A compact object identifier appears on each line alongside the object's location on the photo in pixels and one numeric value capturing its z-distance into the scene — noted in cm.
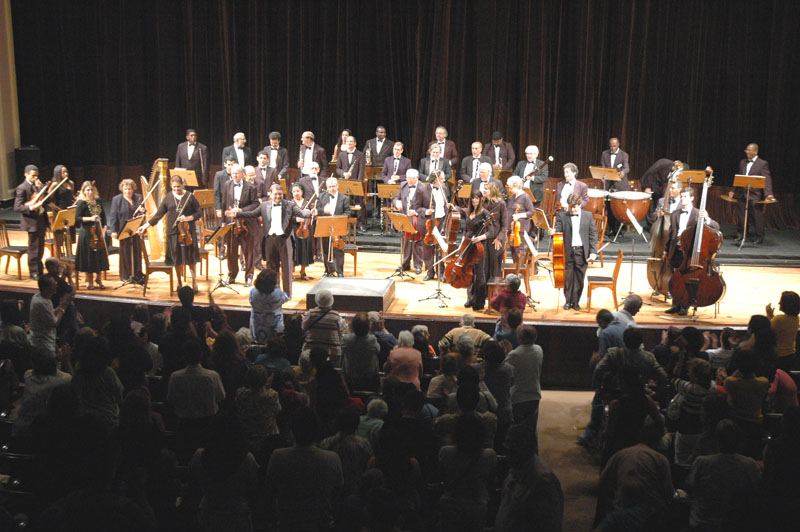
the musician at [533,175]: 1185
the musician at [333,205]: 1081
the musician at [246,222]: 1049
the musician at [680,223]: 909
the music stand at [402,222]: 1021
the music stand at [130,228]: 1016
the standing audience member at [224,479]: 399
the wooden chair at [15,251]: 1071
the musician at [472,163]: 1220
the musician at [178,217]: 996
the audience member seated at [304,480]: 400
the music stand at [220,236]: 962
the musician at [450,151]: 1310
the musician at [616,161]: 1304
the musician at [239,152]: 1285
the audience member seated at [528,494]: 380
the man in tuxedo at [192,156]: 1375
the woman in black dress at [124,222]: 1034
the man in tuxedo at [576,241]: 927
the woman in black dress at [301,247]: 1037
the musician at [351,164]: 1308
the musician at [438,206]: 1091
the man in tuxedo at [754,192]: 1256
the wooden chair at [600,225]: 1095
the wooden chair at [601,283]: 919
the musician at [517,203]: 993
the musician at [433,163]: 1150
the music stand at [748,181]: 1208
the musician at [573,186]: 1073
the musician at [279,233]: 998
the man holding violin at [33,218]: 1062
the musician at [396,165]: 1259
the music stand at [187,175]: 1251
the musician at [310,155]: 1275
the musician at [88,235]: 1022
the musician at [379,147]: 1348
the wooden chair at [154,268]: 985
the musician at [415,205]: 1079
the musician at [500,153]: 1291
